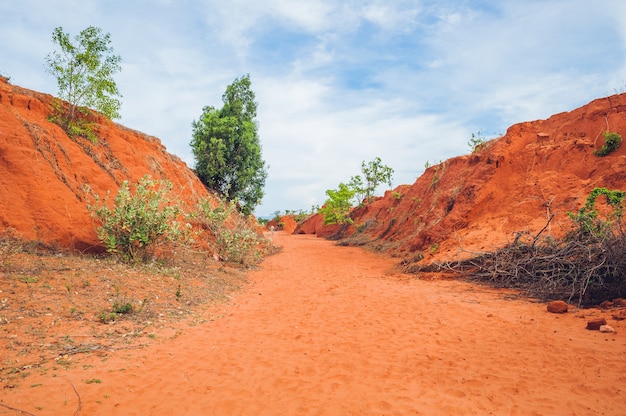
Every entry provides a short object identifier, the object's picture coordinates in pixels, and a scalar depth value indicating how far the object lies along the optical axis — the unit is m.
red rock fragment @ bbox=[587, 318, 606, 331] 5.36
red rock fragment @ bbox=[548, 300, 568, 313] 6.35
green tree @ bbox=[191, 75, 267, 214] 18.38
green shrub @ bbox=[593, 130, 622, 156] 11.84
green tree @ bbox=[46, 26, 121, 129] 9.62
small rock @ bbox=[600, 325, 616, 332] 5.20
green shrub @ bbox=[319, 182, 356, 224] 29.79
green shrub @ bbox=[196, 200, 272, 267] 12.18
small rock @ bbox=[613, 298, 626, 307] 6.27
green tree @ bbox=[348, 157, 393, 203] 28.55
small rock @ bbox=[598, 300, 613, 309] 6.34
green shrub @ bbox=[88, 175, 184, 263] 8.51
